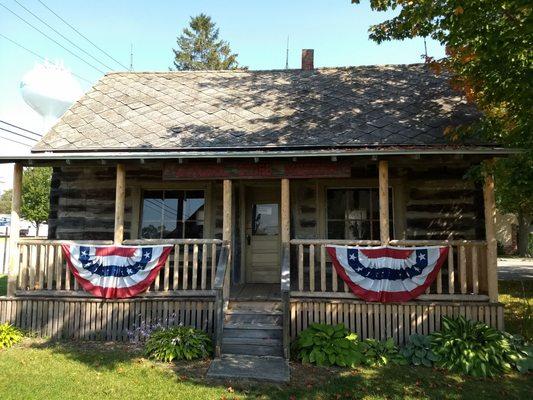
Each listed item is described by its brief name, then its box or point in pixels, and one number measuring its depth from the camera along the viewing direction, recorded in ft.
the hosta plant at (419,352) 21.99
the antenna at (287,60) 86.02
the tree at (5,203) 304.32
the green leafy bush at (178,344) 22.04
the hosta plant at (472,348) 21.03
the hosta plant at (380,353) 21.94
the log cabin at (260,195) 24.41
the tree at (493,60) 20.79
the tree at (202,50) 146.51
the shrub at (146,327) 24.77
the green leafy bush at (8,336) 23.93
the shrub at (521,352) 21.24
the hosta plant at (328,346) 21.70
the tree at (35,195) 145.79
